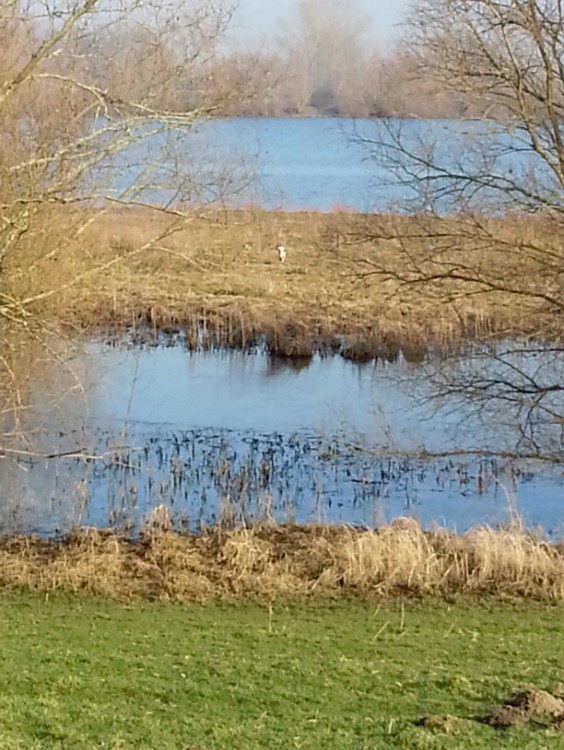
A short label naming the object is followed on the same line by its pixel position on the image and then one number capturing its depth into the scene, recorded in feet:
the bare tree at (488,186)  74.49
